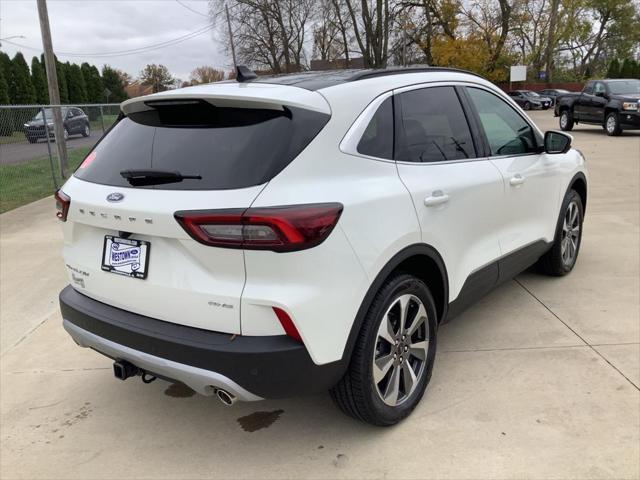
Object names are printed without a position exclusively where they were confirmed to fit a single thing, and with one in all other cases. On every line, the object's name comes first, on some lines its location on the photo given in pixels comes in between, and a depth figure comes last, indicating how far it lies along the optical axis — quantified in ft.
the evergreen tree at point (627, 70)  140.52
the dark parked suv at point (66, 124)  36.86
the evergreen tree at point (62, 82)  111.34
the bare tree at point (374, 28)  139.64
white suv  7.16
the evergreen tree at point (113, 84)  172.53
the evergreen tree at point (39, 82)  105.91
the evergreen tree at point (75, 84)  124.16
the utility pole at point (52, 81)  39.09
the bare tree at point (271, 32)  155.74
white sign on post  168.66
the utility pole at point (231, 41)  161.60
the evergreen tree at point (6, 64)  96.34
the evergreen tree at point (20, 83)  98.07
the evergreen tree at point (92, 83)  135.44
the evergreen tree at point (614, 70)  145.89
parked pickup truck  54.34
